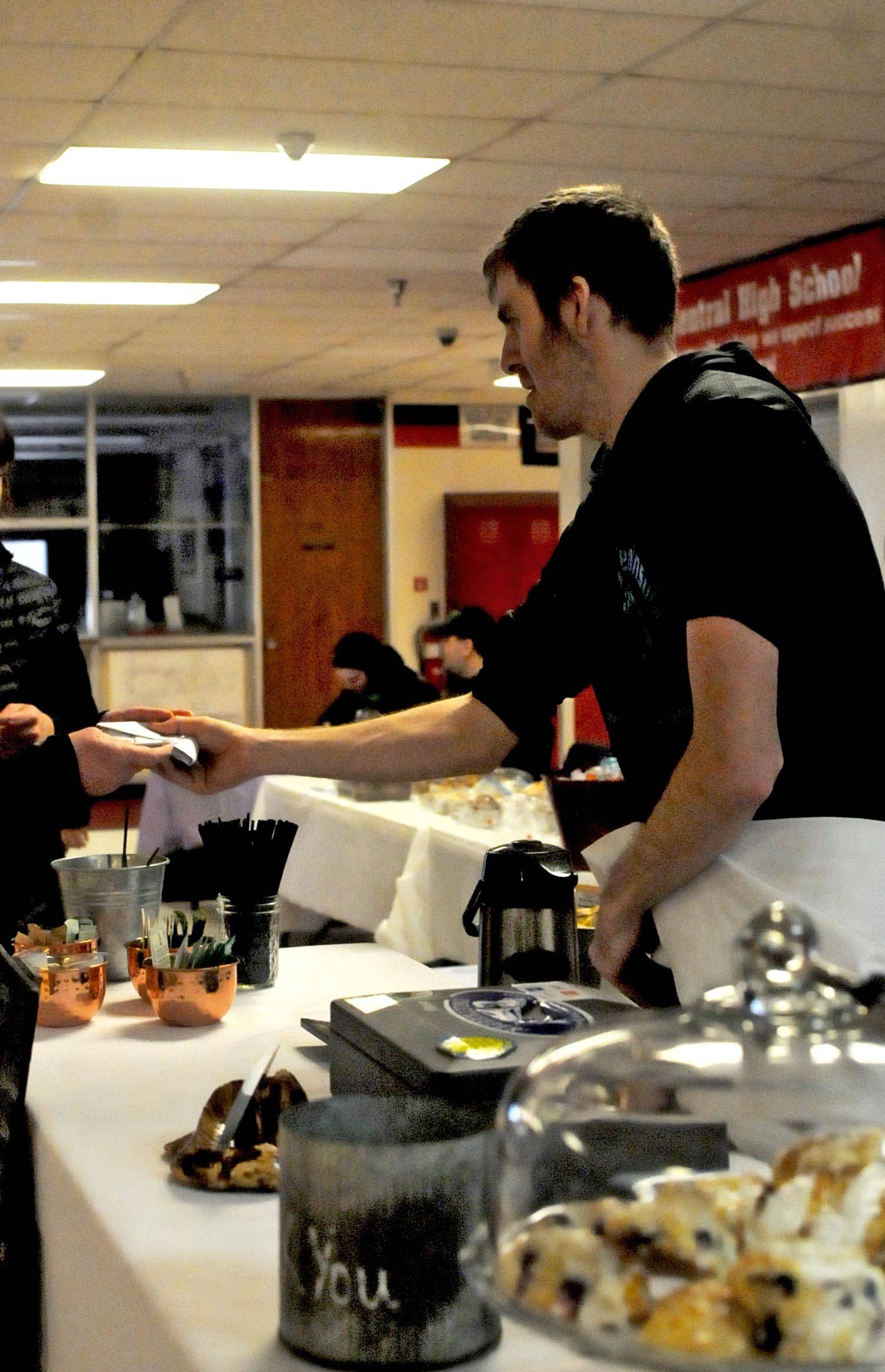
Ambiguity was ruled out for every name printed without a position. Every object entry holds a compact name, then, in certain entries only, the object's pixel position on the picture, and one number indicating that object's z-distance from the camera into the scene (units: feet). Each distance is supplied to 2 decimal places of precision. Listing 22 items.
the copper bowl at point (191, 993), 5.95
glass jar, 6.69
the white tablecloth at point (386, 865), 13.09
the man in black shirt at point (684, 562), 4.51
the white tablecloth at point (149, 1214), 3.33
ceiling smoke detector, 14.47
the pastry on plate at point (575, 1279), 2.38
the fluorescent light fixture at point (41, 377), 31.40
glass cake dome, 2.33
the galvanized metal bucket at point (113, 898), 6.62
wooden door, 36.70
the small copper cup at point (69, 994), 6.00
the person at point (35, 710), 7.50
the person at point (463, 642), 22.00
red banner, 18.15
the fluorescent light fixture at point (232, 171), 15.29
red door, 37.42
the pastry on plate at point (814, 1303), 2.29
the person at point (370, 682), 21.33
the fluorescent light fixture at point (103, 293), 22.25
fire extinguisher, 22.99
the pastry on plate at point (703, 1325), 2.29
